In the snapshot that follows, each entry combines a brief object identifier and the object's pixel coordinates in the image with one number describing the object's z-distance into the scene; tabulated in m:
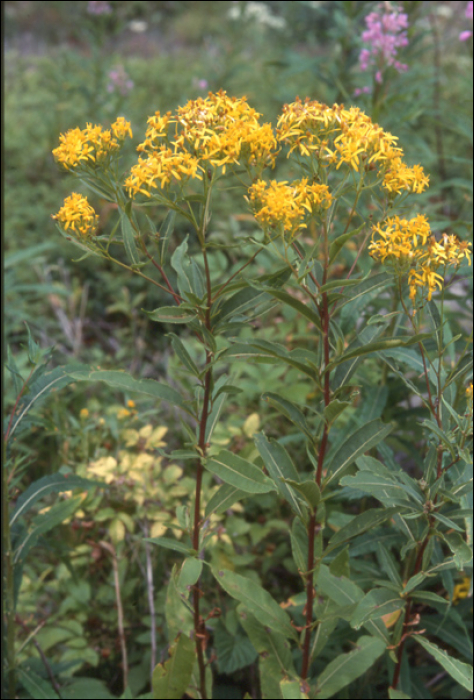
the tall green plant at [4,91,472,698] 1.07
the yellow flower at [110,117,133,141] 1.15
